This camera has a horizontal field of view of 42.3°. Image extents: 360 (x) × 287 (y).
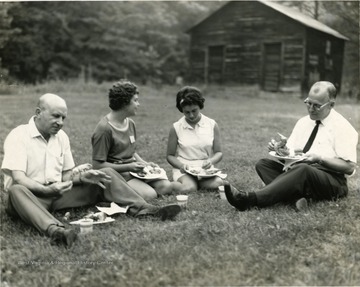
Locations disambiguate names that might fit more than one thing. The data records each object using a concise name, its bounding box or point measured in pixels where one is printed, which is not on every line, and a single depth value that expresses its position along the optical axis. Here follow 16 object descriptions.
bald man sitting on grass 3.91
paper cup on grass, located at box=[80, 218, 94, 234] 4.00
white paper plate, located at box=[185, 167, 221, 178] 5.67
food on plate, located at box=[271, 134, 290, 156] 4.83
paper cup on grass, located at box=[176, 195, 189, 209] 4.87
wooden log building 24.58
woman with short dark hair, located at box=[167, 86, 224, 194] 5.75
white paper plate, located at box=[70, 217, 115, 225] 4.15
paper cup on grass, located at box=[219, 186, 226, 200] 5.31
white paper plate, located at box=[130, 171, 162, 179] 5.37
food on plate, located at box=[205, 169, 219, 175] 5.77
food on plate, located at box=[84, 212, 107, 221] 4.34
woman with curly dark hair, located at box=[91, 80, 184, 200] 5.14
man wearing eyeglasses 4.61
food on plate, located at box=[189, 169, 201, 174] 5.73
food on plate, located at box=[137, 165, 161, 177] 5.49
